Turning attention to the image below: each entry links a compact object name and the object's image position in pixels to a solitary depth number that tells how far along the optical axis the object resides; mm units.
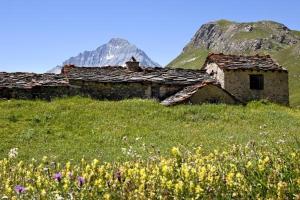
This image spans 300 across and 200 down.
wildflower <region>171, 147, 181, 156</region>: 5439
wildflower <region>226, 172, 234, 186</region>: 5000
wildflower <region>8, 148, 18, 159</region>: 7462
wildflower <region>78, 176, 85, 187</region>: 5102
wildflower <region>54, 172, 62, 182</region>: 5241
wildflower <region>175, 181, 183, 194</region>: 4629
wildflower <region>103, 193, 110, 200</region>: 4680
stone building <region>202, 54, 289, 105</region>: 41531
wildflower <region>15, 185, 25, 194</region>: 4901
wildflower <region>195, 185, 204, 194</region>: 4629
